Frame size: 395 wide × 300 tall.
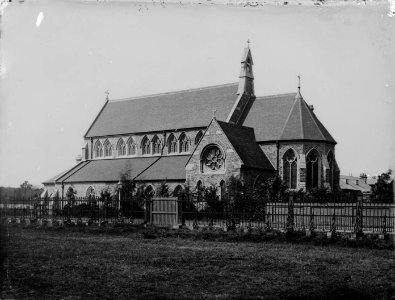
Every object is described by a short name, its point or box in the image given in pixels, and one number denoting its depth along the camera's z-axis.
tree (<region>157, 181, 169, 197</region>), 37.41
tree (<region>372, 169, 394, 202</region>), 27.30
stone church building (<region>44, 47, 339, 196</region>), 37.69
